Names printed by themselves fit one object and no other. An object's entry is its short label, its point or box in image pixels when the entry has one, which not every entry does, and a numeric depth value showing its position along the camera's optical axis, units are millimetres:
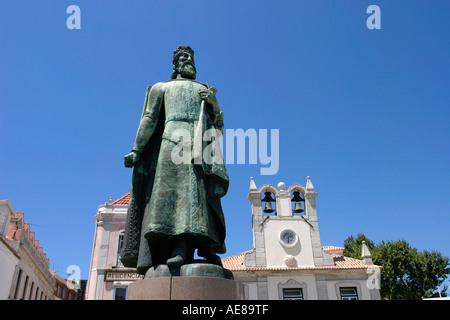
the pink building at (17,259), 20156
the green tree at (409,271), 29422
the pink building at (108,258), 20406
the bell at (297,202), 22734
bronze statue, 3660
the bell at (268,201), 22944
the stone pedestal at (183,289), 3094
